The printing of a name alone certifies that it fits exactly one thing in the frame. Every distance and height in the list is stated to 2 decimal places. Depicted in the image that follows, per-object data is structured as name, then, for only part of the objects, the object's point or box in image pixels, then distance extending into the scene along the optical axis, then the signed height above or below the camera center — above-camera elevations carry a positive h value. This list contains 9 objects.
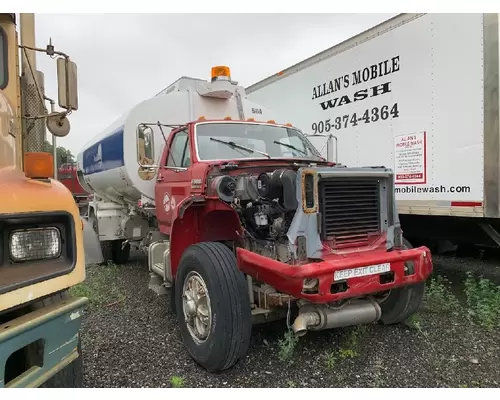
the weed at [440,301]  4.74 -1.39
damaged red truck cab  3.24 -0.54
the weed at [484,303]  4.30 -1.35
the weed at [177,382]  3.22 -1.50
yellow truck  2.09 -0.44
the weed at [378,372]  3.21 -1.51
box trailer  4.54 +0.95
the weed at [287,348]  3.49 -1.36
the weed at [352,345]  3.63 -1.45
